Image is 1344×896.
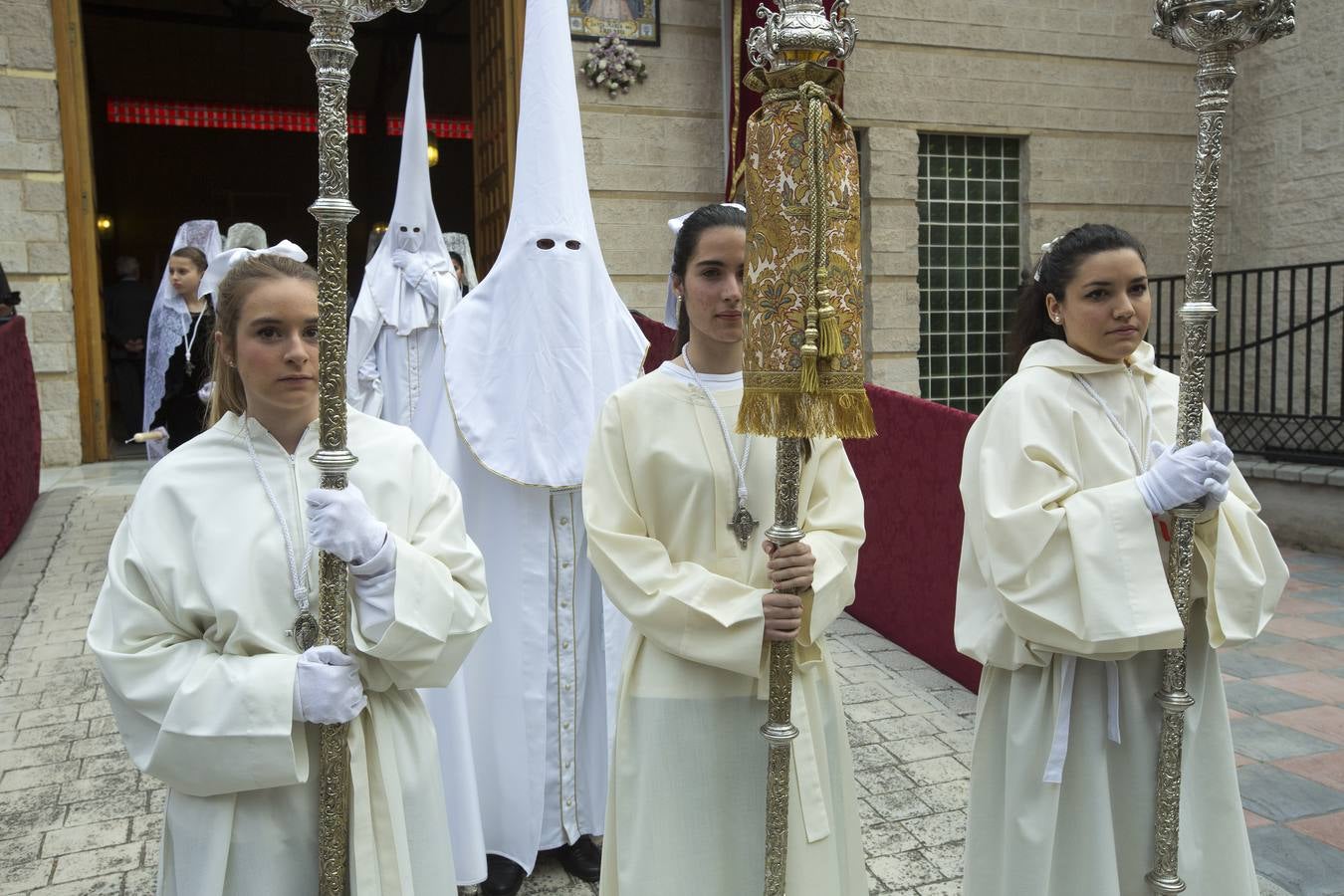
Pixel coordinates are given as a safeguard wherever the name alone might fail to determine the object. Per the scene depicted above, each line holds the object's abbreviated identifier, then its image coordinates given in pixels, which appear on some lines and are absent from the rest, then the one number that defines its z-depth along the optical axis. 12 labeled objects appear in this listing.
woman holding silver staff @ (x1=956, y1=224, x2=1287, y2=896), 2.23
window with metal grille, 10.79
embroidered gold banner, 1.82
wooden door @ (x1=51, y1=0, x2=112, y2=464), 8.51
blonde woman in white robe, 1.76
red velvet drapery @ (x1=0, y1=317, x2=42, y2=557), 6.64
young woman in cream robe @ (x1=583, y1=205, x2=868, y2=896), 2.10
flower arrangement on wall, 9.18
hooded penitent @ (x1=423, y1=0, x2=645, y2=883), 3.22
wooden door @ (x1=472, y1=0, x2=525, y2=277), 9.23
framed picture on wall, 9.14
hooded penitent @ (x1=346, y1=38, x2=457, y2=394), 5.60
